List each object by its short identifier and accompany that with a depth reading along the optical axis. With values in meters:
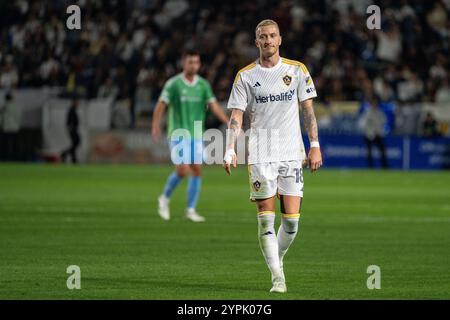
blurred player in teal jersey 18.47
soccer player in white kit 10.42
